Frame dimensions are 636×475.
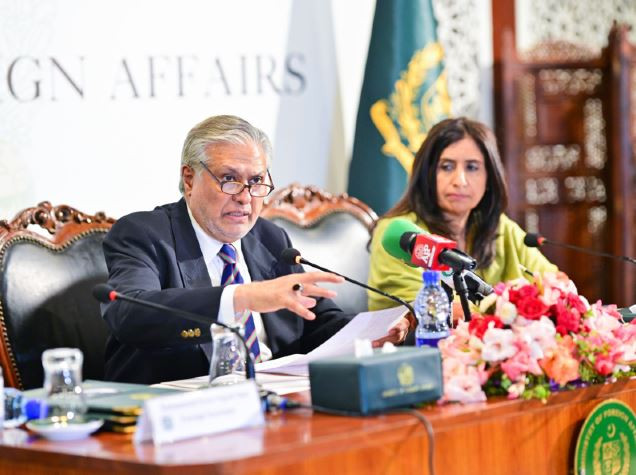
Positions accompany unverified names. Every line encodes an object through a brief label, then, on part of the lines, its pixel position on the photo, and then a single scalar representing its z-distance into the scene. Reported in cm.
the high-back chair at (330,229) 658
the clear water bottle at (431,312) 426
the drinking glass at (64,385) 332
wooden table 295
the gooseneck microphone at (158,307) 365
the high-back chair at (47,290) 507
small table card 308
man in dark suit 489
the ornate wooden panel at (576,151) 988
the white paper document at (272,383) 405
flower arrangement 374
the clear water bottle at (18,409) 346
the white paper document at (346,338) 437
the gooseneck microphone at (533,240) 487
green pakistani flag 846
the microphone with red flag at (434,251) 406
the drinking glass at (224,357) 392
